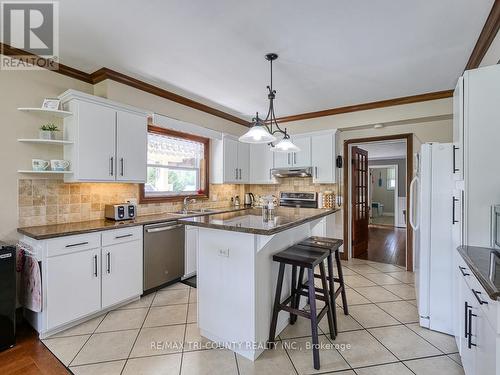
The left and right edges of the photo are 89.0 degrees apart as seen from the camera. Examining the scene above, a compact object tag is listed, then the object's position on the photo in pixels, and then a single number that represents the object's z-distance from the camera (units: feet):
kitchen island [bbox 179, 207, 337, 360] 6.20
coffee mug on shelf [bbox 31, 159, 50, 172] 8.04
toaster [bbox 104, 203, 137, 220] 9.39
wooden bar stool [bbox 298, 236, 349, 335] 7.47
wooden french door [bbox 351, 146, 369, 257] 15.01
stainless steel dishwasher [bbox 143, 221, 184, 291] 9.64
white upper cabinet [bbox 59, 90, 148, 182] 8.41
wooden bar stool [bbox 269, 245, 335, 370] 6.13
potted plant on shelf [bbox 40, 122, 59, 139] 8.13
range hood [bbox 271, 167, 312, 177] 14.15
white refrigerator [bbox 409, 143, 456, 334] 7.30
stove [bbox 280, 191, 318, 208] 14.80
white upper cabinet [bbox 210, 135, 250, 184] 14.47
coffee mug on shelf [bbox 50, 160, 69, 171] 8.25
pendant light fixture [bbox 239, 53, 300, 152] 7.70
